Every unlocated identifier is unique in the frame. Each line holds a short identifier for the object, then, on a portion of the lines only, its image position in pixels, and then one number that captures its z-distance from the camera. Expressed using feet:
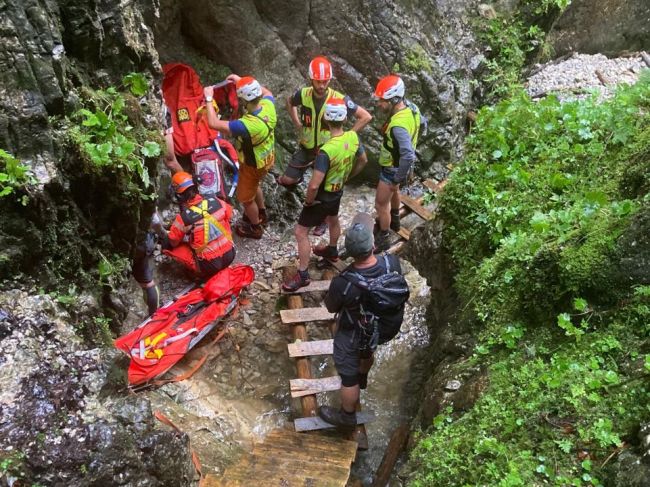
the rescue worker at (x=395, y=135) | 21.40
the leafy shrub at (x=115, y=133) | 13.55
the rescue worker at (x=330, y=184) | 19.84
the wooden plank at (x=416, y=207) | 27.93
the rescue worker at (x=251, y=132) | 21.48
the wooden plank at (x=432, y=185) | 29.84
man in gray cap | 15.35
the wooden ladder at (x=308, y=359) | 18.52
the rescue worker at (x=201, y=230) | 21.26
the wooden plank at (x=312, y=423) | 18.29
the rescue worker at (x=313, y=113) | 22.12
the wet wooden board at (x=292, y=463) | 15.07
